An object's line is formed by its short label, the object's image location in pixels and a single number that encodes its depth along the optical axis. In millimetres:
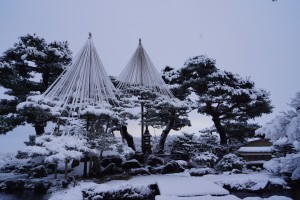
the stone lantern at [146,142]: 13305
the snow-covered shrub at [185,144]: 15008
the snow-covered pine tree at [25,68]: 12664
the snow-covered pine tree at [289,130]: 5891
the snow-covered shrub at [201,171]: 10602
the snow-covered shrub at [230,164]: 11930
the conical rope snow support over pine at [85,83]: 9797
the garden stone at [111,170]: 10946
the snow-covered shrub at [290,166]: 8438
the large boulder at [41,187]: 8978
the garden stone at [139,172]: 10661
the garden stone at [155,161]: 12320
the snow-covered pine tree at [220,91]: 14680
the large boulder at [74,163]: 13273
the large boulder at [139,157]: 13316
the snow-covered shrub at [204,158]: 13547
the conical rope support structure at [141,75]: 13711
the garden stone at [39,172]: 10820
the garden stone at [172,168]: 10977
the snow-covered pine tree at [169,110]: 13414
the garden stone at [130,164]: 11945
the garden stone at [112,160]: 12484
